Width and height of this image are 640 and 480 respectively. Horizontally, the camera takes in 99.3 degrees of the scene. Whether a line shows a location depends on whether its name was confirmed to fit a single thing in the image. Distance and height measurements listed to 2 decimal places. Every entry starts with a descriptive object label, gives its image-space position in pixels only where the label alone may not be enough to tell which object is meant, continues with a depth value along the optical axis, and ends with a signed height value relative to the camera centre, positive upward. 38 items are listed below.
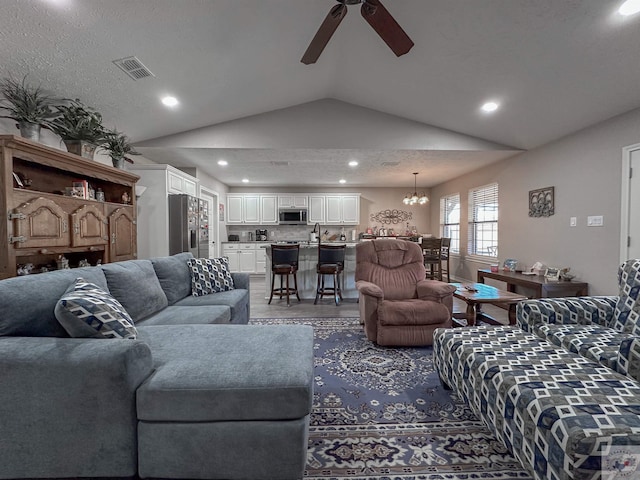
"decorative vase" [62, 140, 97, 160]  2.71 +0.87
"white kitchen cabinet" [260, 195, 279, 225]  7.63 +0.70
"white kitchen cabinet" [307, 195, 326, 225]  7.66 +0.73
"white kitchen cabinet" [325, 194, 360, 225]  7.67 +0.76
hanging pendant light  6.29 +0.83
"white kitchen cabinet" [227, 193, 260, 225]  7.56 +0.69
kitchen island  4.66 -0.69
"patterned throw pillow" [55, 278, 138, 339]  1.26 -0.40
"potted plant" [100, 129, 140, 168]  3.15 +1.02
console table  3.41 -0.67
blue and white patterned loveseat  0.94 -0.67
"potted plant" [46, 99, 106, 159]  2.59 +1.03
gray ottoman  1.14 -0.82
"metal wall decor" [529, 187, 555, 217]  3.91 +0.47
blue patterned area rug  1.33 -1.14
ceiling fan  1.69 +1.39
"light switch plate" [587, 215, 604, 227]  3.25 +0.17
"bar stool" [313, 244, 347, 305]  4.23 -0.43
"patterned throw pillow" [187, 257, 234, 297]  2.88 -0.47
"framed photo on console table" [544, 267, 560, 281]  3.61 -0.54
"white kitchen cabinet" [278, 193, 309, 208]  7.63 +0.92
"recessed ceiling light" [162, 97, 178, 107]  3.29 +1.63
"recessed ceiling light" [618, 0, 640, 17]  1.94 +1.65
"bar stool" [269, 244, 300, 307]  4.24 -0.40
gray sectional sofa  1.13 -0.77
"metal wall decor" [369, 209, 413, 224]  7.97 +0.53
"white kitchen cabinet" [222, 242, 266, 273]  7.23 -0.61
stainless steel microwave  7.58 +0.50
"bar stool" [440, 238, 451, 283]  5.75 -0.34
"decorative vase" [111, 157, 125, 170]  3.26 +0.87
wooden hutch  2.04 +0.22
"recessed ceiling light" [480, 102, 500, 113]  3.41 +1.63
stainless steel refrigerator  4.21 +0.17
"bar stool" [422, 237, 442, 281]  5.45 -0.37
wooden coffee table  2.67 -0.64
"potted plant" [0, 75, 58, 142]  2.21 +1.03
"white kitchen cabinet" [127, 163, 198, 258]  4.14 +0.38
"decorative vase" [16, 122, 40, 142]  2.24 +0.86
